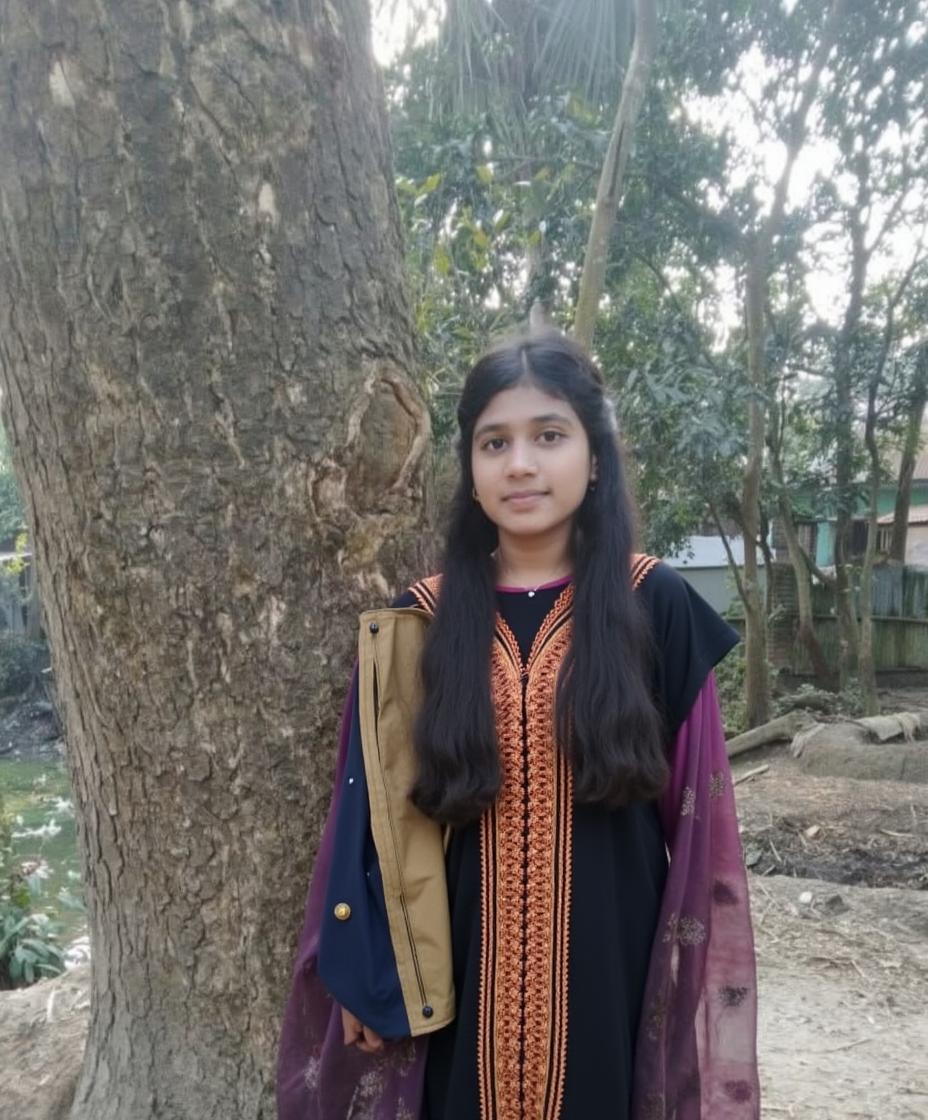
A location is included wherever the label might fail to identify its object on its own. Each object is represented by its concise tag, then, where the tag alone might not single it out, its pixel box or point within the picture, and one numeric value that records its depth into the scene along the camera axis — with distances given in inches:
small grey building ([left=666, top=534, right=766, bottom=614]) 708.0
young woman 62.7
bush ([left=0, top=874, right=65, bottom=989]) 158.6
